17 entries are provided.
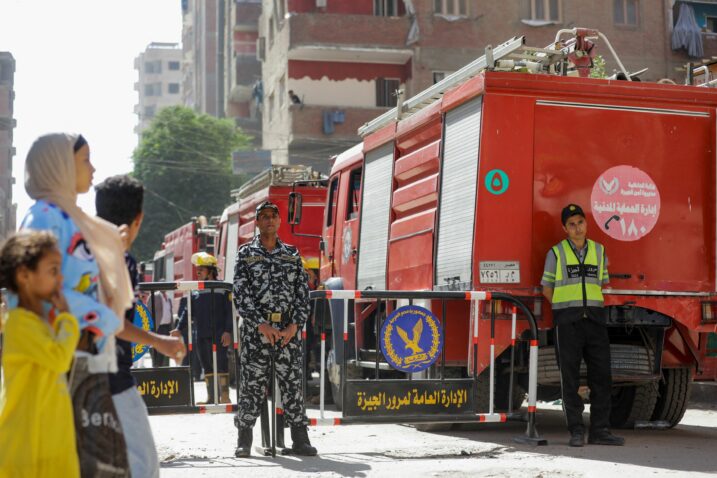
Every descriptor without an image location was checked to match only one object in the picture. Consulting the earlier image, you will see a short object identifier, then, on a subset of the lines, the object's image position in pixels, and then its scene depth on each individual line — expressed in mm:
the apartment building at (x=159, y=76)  151750
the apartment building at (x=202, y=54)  90812
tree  58781
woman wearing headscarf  4242
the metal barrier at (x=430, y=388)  9336
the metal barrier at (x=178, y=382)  9625
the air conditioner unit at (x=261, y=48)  48250
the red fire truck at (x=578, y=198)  9898
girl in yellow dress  4035
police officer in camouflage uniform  9008
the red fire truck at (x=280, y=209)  17672
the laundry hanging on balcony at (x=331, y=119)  41625
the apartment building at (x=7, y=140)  71688
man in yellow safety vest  9562
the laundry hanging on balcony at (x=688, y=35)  40969
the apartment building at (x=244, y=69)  60156
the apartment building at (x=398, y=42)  40844
